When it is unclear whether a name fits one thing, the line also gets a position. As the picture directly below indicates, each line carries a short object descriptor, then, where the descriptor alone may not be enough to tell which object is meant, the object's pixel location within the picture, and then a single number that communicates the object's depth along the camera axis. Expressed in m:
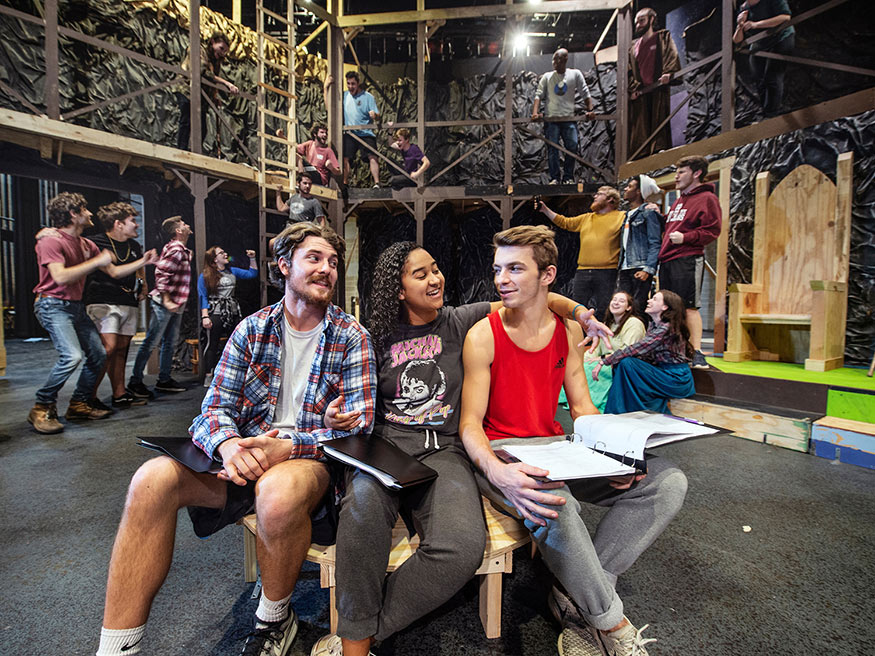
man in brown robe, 6.39
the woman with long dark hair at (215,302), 6.23
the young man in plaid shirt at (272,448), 1.30
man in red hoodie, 4.81
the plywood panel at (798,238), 4.64
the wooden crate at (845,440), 3.25
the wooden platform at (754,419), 3.62
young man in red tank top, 1.32
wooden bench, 1.42
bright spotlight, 8.55
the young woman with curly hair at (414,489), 1.28
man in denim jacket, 5.35
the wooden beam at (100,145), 4.59
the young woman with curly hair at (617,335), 4.59
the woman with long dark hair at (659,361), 3.98
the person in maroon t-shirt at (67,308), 4.14
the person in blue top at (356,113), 7.91
